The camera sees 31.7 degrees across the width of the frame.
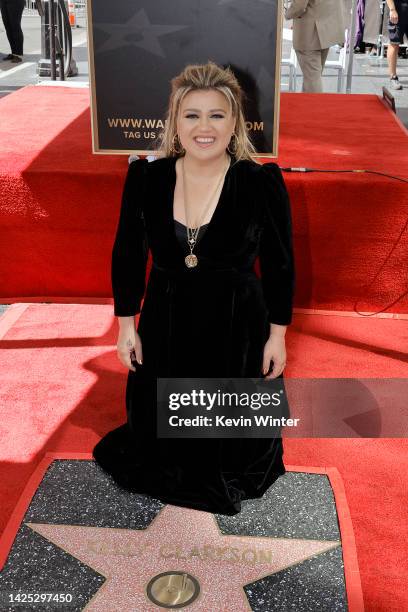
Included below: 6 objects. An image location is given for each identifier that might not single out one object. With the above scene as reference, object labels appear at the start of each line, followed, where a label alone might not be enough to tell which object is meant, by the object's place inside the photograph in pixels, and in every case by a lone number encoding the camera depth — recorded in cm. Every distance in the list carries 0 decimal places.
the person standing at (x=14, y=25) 937
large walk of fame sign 304
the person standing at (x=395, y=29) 850
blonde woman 204
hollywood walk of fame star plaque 187
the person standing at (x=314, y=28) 558
